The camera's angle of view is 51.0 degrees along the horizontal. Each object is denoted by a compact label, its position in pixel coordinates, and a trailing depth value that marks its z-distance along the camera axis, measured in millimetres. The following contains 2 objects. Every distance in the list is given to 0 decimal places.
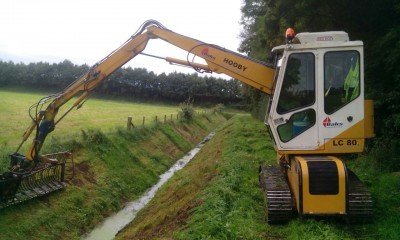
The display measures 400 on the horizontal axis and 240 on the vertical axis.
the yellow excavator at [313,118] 8039
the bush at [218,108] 52931
